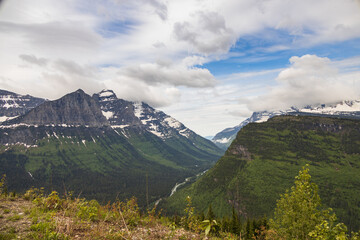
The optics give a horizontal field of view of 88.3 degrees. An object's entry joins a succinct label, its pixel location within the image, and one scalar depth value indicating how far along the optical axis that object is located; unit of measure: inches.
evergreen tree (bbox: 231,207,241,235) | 2222.6
